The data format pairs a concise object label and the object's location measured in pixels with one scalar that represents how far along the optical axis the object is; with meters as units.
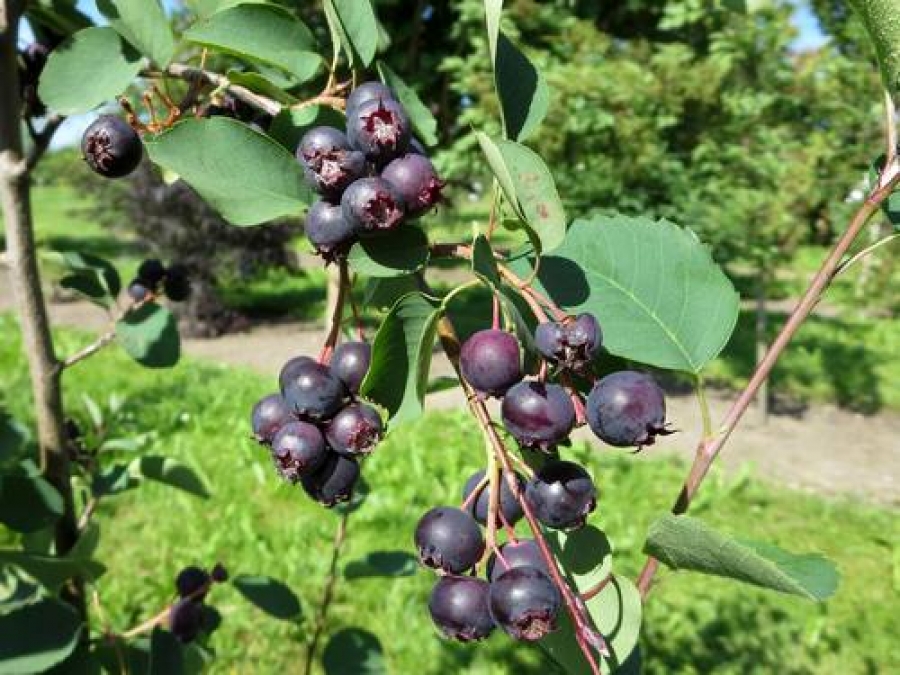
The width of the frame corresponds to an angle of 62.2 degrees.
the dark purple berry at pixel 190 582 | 0.31
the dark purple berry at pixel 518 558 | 0.13
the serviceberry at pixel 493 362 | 0.12
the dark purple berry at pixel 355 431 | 0.14
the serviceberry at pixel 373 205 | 0.12
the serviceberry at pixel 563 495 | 0.12
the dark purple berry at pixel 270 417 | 0.15
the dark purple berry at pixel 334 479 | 0.14
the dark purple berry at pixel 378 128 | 0.12
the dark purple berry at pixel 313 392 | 0.14
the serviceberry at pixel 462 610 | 0.12
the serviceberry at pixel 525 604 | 0.12
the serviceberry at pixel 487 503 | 0.14
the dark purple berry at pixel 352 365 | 0.14
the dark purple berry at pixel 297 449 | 0.14
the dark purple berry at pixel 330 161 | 0.13
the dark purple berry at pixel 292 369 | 0.14
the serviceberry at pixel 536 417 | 0.12
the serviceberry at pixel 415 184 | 0.12
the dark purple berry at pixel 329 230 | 0.13
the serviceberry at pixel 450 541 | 0.13
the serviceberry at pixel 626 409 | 0.12
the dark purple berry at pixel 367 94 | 0.13
